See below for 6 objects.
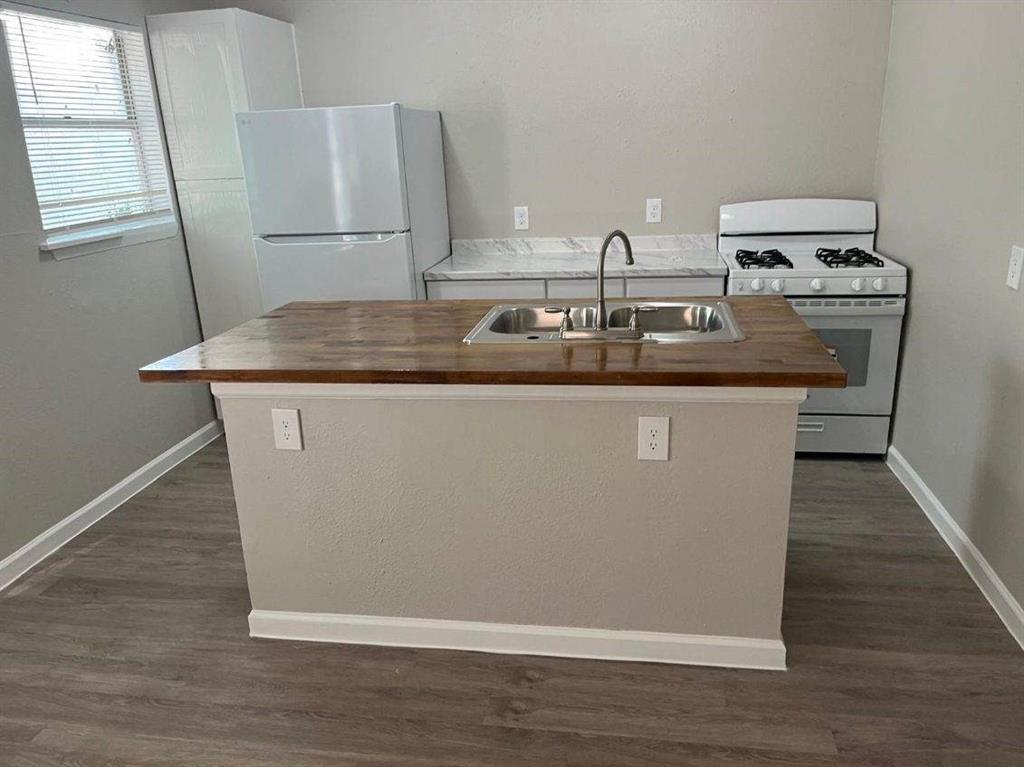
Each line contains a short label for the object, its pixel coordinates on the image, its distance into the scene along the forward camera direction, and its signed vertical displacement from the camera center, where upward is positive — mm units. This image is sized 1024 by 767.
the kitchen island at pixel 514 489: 1860 -869
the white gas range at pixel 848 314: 3123 -709
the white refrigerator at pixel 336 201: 3230 -198
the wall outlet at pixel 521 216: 3926 -342
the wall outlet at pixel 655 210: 3807 -325
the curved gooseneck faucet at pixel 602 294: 1990 -384
